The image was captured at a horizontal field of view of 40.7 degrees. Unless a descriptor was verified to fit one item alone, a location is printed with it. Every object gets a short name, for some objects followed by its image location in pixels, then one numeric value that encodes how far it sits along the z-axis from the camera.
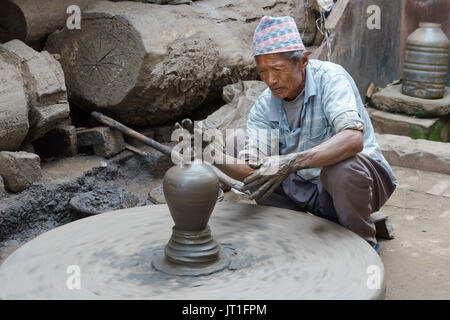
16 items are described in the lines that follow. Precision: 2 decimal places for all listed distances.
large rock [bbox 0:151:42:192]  3.75
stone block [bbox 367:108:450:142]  5.94
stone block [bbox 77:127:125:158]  4.54
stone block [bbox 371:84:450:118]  6.07
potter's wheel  2.25
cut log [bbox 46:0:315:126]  4.37
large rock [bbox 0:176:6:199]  3.70
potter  2.84
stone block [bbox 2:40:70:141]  4.00
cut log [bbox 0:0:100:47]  4.24
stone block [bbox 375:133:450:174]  4.74
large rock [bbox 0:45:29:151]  3.73
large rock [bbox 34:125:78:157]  4.41
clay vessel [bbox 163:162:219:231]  2.46
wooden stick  4.46
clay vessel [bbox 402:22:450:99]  6.17
